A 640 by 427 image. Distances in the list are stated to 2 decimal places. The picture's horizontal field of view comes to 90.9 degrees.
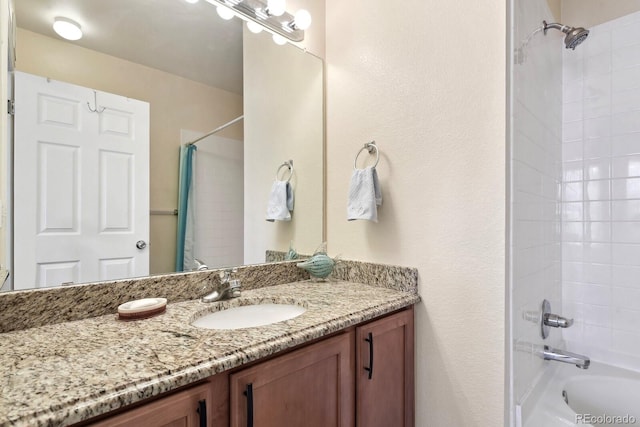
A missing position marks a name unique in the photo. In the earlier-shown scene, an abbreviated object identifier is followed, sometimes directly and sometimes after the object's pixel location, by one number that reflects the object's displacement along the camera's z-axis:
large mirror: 0.98
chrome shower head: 1.36
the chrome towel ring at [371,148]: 1.38
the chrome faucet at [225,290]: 1.11
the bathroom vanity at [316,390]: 0.62
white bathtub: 1.38
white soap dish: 0.89
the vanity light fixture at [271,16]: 1.34
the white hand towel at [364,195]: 1.29
